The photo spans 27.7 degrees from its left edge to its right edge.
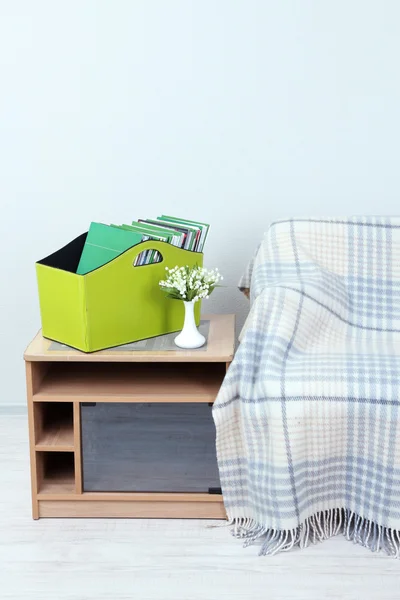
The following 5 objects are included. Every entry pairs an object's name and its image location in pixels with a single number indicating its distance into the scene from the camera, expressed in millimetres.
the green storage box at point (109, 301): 1889
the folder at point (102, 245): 2041
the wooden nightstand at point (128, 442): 1930
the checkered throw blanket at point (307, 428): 1796
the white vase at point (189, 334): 1952
